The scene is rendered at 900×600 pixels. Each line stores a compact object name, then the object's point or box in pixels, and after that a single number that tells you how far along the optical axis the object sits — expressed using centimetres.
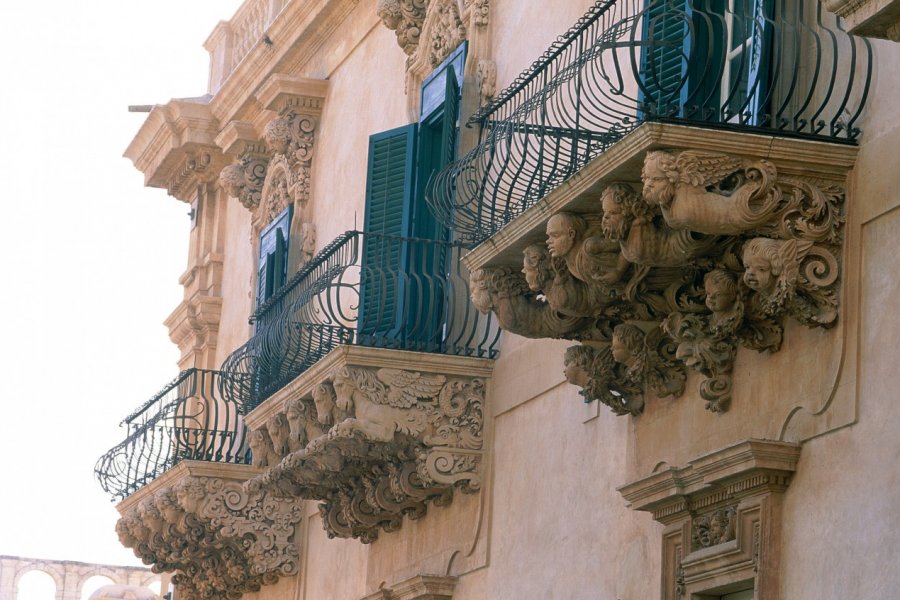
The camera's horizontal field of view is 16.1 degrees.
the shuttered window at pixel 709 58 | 1317
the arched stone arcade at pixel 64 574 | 6174
